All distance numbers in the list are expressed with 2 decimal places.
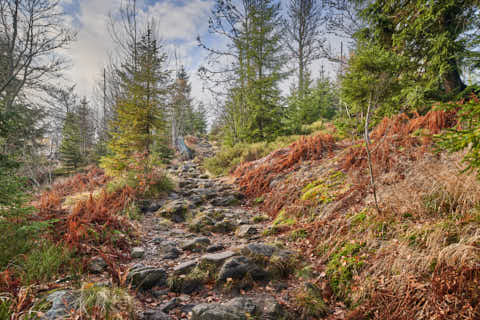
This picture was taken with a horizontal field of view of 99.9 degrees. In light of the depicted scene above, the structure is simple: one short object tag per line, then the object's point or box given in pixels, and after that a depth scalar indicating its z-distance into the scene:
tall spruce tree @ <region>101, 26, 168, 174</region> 7.48
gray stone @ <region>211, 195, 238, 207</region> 6.02
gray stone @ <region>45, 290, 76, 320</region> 1.62
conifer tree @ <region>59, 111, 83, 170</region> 16.03
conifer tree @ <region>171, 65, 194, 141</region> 18.02
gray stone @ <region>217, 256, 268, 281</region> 2.63
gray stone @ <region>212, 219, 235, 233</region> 4.45
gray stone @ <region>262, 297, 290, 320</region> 2.06
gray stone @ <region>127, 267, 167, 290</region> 2.52
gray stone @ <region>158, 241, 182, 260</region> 3.37
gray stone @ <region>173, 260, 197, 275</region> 2.75
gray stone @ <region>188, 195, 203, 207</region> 5.96
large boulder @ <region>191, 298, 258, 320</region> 1.95
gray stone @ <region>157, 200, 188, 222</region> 5.14
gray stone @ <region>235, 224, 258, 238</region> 4.06
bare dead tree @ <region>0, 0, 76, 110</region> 8.50
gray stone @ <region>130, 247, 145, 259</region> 3.28
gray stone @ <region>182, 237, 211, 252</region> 3.60
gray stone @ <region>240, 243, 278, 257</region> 2.95
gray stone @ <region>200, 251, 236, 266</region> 2.83
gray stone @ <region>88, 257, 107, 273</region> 2.67
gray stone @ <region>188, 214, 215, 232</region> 4.51
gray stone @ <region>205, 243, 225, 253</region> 3.51
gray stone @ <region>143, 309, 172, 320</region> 2.05
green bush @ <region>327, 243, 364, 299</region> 2.32
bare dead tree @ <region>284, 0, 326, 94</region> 16.09
